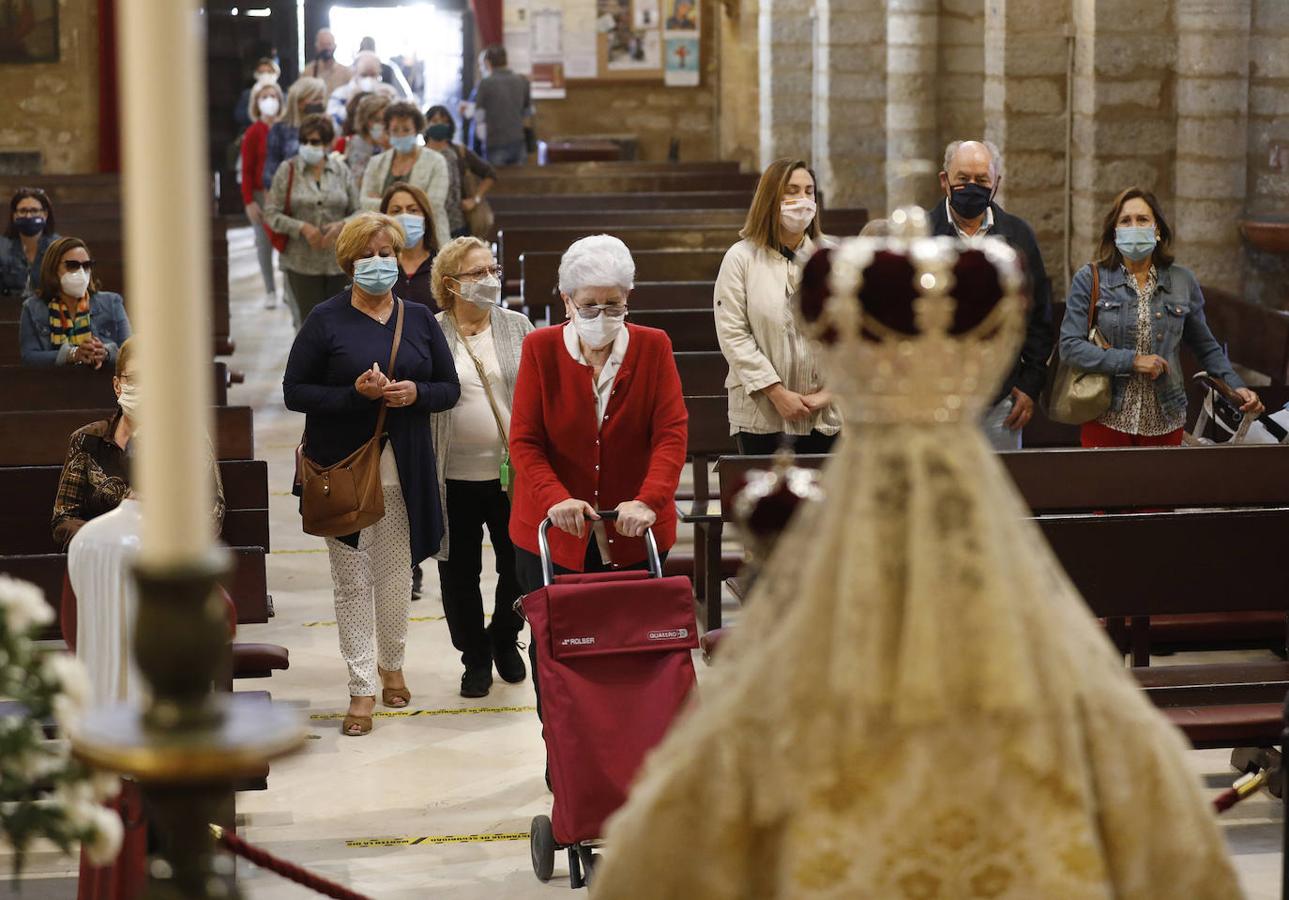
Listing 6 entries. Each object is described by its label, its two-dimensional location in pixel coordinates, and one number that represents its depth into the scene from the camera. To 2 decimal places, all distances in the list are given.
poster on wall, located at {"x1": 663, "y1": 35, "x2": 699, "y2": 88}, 21.94
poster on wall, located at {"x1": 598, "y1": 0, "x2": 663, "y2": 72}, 21.45
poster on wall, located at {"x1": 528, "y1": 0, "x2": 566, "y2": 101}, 21.52
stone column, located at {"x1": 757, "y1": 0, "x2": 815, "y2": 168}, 15.99
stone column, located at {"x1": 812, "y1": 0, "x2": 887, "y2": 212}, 14.52
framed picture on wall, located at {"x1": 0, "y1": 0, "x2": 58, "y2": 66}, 18.41
